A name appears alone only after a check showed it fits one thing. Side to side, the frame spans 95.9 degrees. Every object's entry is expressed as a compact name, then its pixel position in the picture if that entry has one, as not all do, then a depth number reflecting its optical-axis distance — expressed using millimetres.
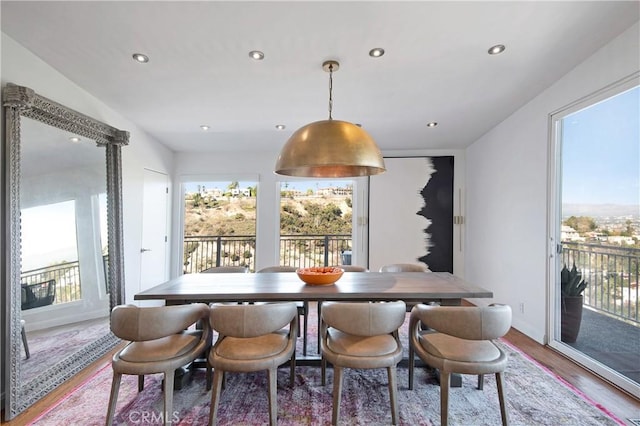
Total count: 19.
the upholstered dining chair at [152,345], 1693
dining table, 2078
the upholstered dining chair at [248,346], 1734
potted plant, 2692
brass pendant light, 1953
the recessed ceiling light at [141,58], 2299
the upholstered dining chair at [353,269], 3193
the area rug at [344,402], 1896
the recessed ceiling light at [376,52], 2211
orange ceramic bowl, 2334
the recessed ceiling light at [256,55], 2254
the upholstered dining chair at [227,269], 3049
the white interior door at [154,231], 4051
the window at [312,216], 5141
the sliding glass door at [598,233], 2197
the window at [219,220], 5125
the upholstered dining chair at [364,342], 1773
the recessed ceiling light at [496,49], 2193
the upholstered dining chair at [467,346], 1703
